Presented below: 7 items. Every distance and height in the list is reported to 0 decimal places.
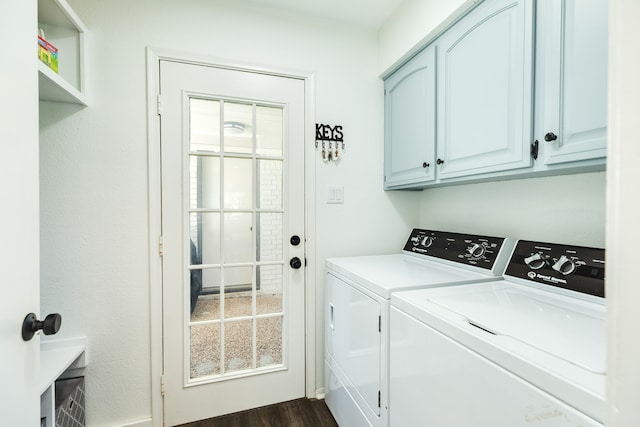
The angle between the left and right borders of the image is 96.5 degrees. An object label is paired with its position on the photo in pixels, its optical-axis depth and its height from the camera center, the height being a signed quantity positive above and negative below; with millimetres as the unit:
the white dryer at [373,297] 1241 -447
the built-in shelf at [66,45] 1343 +850
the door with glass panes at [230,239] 1677 -193
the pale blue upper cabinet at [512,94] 917 +472
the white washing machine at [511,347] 610 -344
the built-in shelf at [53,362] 1157 -727
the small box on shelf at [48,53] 1255 +704
